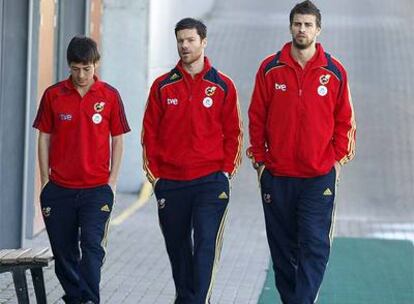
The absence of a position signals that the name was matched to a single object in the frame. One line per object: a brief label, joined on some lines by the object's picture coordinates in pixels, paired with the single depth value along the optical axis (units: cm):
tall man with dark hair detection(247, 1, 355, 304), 1531
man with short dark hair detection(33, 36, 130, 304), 1565
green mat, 1952
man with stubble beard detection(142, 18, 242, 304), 1531
